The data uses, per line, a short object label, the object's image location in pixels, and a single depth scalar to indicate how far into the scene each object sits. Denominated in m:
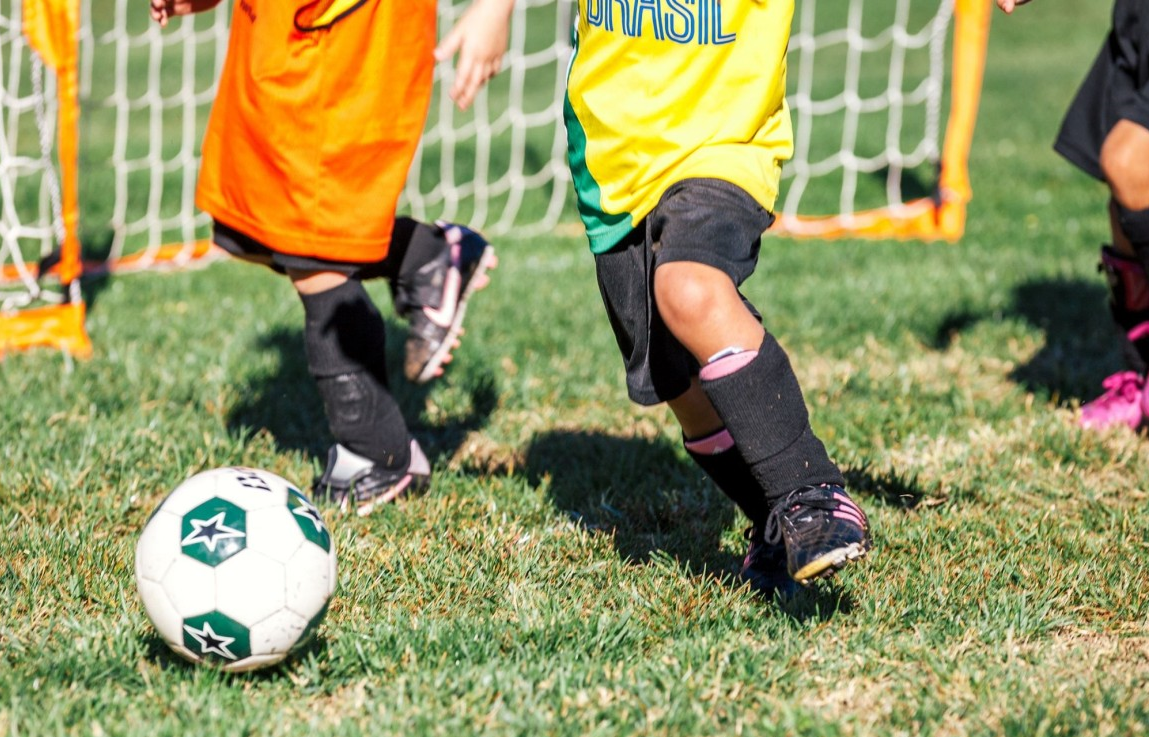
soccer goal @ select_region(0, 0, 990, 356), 9.93
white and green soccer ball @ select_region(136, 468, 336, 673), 4.71
